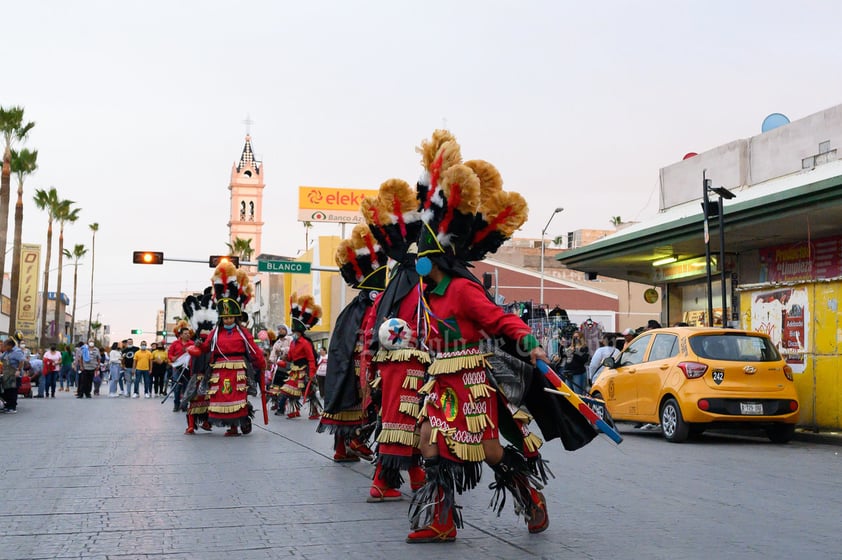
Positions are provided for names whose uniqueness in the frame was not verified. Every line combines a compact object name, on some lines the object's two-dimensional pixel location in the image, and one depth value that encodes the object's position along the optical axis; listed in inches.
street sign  1331.2
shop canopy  651.5
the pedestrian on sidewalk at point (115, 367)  1326.3
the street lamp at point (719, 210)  699.0
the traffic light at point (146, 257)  1305.4
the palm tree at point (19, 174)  1819.6
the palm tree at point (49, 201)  2711.6
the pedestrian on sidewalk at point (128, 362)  1288.1
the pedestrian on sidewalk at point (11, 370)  849.5
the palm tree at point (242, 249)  4136.3
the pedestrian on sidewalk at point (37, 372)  1059.3
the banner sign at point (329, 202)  2955.2
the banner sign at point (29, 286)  2475.4
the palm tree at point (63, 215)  2800.2
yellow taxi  526.0
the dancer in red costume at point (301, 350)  662.5
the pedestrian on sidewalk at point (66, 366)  1521.9
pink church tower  5561.0
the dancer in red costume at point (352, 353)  393.4
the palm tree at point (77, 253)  3846.0
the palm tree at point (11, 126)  1653.5
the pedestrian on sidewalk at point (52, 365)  1242.6
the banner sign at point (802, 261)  740.0
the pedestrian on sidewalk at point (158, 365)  1316.4
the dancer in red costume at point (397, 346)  265.3
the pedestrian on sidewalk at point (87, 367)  1256.2
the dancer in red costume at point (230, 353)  548.4
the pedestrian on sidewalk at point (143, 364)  1221.1
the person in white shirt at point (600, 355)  764.0
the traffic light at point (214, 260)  1314.0
